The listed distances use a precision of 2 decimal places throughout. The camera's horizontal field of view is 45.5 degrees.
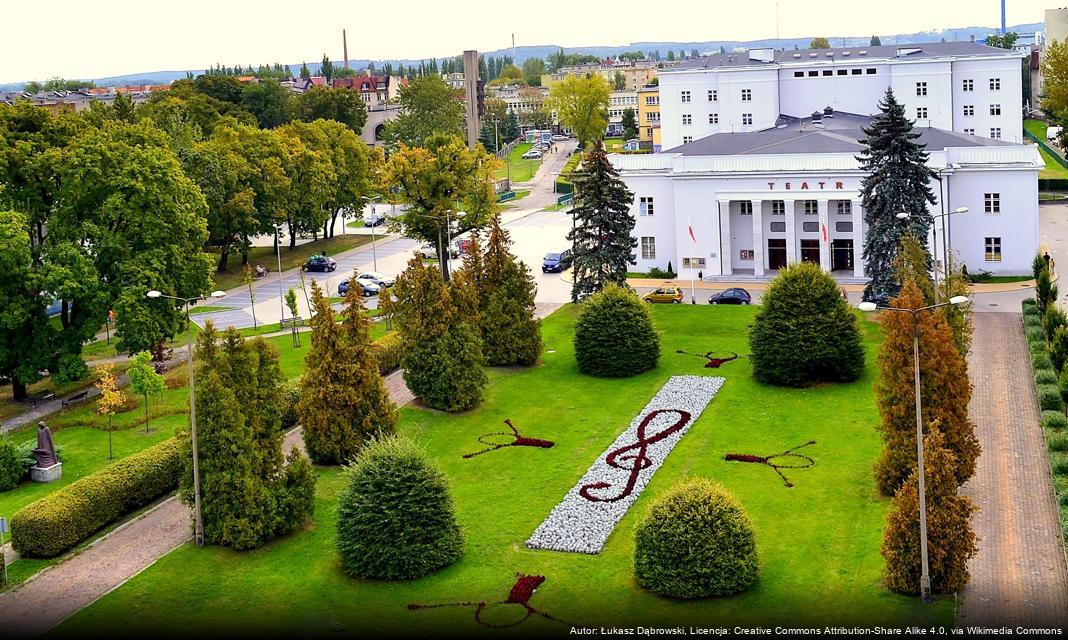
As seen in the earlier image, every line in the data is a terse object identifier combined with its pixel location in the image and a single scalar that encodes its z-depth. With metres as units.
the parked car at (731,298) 64.06
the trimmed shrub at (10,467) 40.19
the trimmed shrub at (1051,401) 43.03
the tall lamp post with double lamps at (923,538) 28.39
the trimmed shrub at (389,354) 52.00
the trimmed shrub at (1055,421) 41.06
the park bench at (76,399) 50.00
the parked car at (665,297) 64.81
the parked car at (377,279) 75.75
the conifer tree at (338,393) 39.91
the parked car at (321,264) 82.75
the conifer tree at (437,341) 45.78
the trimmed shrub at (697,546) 29.31
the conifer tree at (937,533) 28.69
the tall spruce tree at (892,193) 57.62
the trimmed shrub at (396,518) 31.81
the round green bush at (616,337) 50.56
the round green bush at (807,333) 47.44
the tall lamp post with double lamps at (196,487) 33.97
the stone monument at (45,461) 40.97
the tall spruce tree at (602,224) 60.38
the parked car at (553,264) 76.62
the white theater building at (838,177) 66.94
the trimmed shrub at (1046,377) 45.59
